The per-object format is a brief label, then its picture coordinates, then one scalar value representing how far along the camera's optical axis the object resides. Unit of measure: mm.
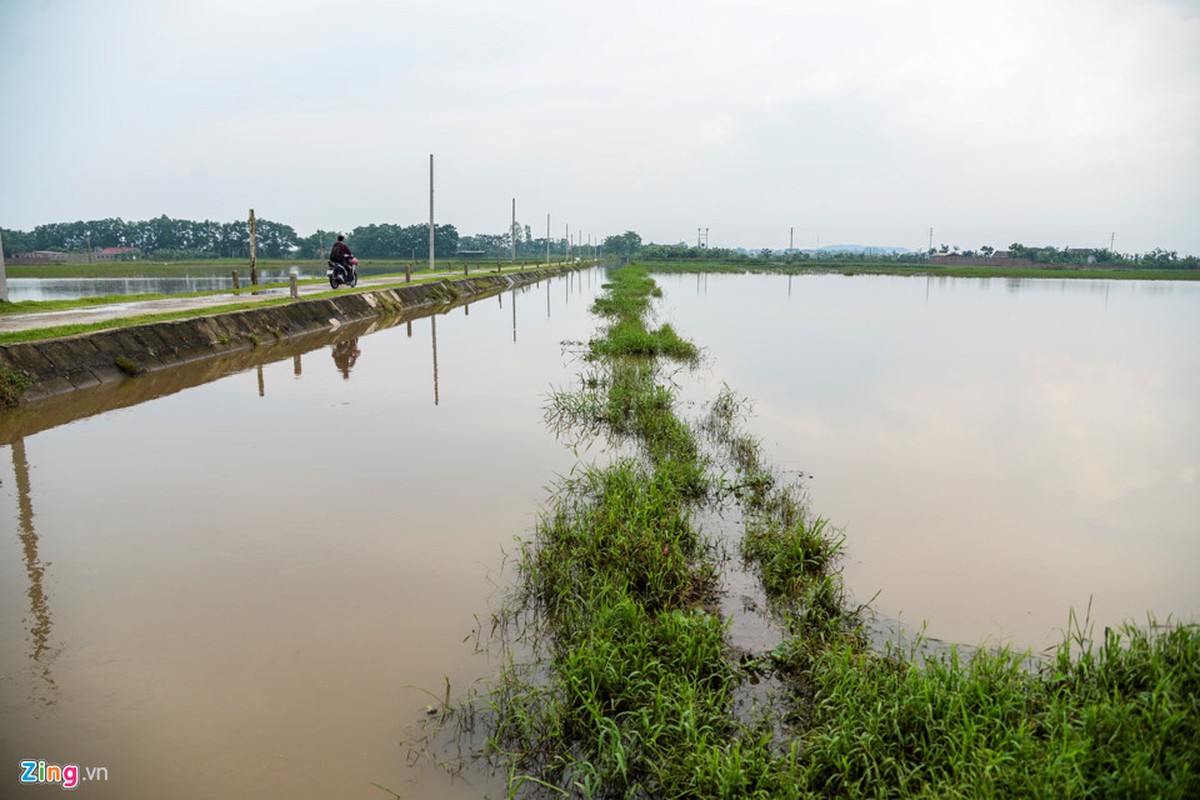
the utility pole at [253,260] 19056
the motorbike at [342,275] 21188
